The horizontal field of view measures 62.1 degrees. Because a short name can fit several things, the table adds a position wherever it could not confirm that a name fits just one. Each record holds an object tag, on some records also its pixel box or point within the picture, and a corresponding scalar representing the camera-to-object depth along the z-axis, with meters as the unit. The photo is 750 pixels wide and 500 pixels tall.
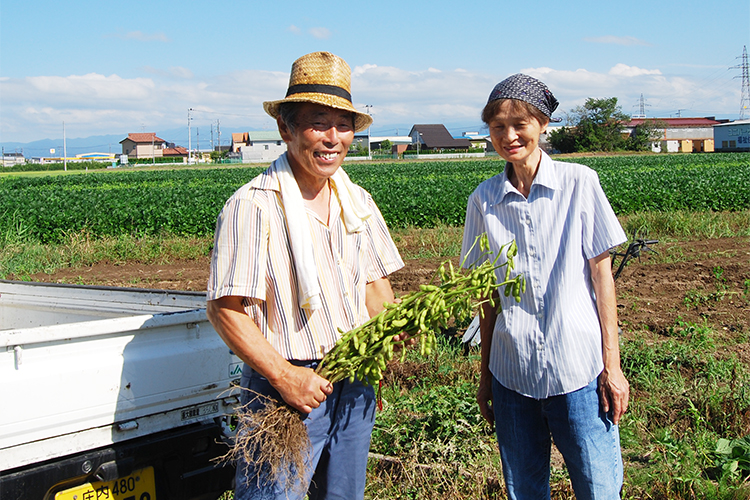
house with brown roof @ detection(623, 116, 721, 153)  90.06
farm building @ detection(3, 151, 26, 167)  101.69
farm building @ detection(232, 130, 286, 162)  88.75
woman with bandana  2.23
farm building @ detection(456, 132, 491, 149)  100.51
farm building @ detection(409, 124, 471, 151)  96.55
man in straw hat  2.12
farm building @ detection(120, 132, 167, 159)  115.94
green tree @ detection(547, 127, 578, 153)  73.69
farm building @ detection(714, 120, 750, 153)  76.94
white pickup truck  2.37
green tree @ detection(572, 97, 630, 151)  73.06
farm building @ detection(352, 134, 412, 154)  97.71
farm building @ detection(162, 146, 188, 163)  121.11
